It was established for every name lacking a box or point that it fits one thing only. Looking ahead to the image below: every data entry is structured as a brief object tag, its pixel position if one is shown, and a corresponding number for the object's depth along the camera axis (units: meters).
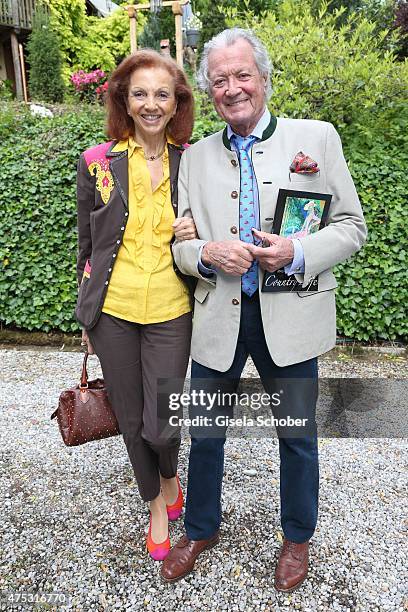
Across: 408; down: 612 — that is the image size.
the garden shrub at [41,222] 5.03
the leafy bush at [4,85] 12.51
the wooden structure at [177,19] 8.27
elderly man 1.89
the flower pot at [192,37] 15.64
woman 2.11
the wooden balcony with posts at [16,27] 16.41
